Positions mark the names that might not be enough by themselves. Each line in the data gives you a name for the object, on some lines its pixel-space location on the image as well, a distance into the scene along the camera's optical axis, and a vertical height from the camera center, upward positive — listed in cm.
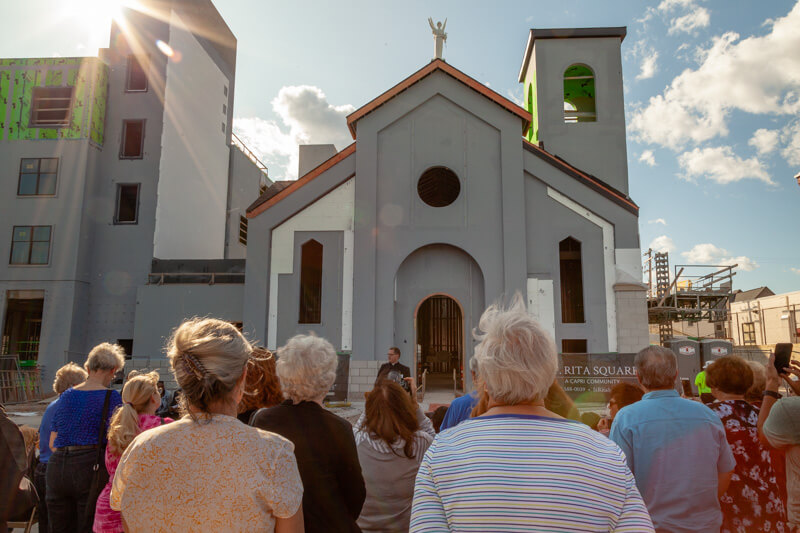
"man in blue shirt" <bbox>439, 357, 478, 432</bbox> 415 -60
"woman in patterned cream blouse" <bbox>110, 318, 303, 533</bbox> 204 -53
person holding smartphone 317 -59
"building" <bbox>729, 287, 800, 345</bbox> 4128 +144
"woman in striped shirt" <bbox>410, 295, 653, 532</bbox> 170 -46
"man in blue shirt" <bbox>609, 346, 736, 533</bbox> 300 -71
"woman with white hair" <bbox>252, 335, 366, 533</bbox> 284 -59
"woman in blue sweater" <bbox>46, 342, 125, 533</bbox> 393 -90
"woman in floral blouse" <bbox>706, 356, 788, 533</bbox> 339 -84
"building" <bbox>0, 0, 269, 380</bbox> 2134 +610
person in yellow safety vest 1120 -105
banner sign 1427 -105
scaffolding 2538 +190
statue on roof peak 1895 +1064
